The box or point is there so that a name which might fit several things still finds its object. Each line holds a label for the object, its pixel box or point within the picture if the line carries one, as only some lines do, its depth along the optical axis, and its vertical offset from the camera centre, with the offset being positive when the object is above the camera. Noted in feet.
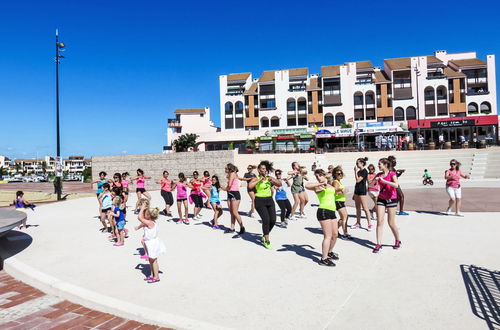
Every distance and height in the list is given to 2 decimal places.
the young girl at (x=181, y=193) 32.35 -2.35
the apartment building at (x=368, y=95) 156.66 +36.08
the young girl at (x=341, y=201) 21.70 -2.61
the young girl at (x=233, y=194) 26.13 -2.11
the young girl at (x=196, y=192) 32.81 -2.32
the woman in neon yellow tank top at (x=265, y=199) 21.70 -2.12
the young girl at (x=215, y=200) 29.68 -2.88
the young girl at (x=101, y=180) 35.42 -0.87
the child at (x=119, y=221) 23.43 -3.68
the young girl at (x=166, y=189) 34.86 -2.02
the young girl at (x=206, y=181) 32.64 -1.20
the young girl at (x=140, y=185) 38.32 -1.64
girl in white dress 15.90 -3.46
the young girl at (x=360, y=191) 25.69 -2.19
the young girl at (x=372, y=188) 28.91 -2.14
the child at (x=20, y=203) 32.40 -2.88
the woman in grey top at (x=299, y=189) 31.31 -2.24
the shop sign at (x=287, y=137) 147.64 +13.81
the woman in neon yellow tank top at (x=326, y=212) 17.47 -2.53
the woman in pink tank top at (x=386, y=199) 20.06 -2.20
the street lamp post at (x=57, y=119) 59.67 +10.35
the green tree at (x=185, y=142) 162.81 +14.19
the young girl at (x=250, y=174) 31.14 -0.59
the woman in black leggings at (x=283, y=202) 29.25 -3.19
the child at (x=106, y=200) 26.71 -2.31
